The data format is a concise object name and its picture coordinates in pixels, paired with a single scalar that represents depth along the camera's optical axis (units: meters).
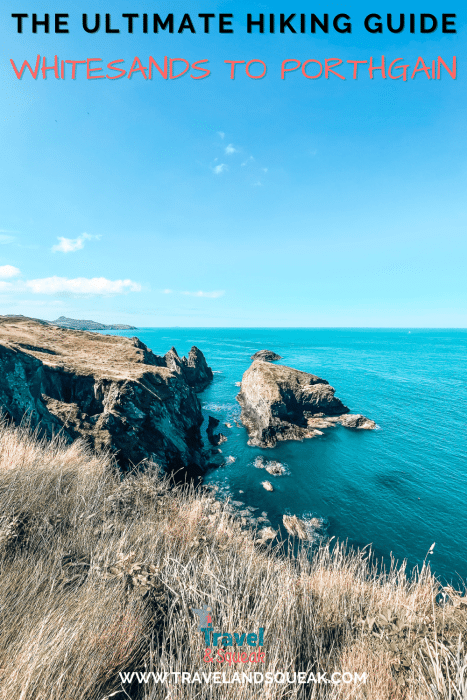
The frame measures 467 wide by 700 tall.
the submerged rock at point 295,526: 25.17
